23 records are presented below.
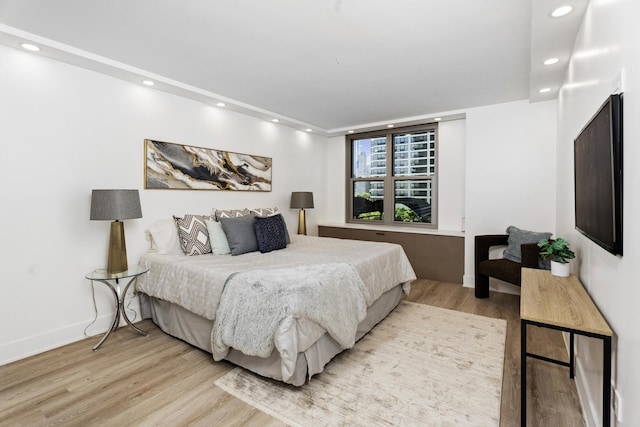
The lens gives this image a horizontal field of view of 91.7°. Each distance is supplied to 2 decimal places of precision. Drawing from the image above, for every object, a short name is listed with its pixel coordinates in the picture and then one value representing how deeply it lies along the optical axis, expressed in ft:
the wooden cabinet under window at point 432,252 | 14.46
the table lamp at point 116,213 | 8.43
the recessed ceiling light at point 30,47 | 7.84
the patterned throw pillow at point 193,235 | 10.48
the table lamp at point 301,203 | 15.99
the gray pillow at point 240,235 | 10.74
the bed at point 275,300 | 6.64
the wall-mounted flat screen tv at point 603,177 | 4.04
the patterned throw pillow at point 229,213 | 12.03
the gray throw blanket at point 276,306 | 6.56
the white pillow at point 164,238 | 10.47
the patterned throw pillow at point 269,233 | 11.22
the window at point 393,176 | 16.52
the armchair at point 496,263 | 10.45
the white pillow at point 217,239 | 10.80
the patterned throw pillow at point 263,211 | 13.79
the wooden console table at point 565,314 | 4.36
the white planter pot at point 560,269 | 7.30
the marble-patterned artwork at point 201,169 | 10.94
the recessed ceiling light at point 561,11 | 5.98
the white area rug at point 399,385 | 5.93
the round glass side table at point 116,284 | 8.55
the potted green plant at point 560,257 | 7.21
